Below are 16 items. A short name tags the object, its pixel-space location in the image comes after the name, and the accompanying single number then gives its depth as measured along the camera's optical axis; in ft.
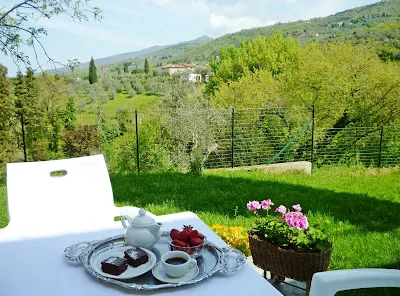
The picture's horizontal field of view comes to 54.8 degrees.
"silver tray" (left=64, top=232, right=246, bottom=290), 3.58
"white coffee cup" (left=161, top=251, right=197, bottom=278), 3.68
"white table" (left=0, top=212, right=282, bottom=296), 3.47
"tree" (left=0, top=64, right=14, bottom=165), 24.08
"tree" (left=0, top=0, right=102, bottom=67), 20.08
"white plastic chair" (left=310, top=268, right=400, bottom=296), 3.55
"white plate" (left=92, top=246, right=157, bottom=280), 3.71
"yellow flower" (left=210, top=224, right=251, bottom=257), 8.57
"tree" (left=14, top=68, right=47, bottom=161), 27.21
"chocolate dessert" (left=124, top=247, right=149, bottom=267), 3.90
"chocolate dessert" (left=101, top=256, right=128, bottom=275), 3.74
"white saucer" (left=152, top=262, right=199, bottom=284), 3.64
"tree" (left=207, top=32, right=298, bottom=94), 80.89
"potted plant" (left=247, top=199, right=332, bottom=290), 6.45
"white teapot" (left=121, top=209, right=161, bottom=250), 4.30
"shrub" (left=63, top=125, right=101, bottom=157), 31.04
